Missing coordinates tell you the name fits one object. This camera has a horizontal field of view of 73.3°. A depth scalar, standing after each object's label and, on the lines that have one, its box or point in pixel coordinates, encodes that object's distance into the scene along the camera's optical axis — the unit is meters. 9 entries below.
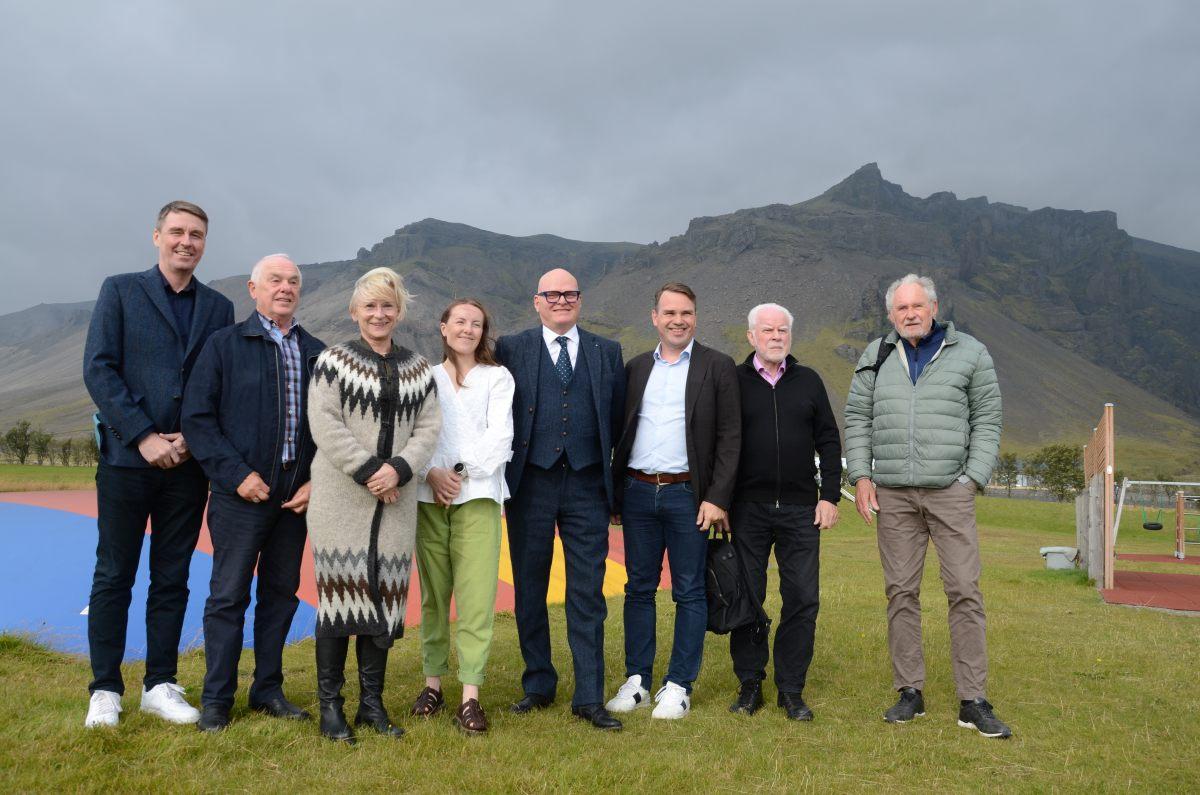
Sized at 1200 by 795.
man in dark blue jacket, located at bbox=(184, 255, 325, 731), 4.38
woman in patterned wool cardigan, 4.36
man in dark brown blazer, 5.13
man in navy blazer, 4.29
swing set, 15.17
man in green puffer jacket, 5.05
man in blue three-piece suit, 5.04
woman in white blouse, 4.80
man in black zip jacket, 5.23
